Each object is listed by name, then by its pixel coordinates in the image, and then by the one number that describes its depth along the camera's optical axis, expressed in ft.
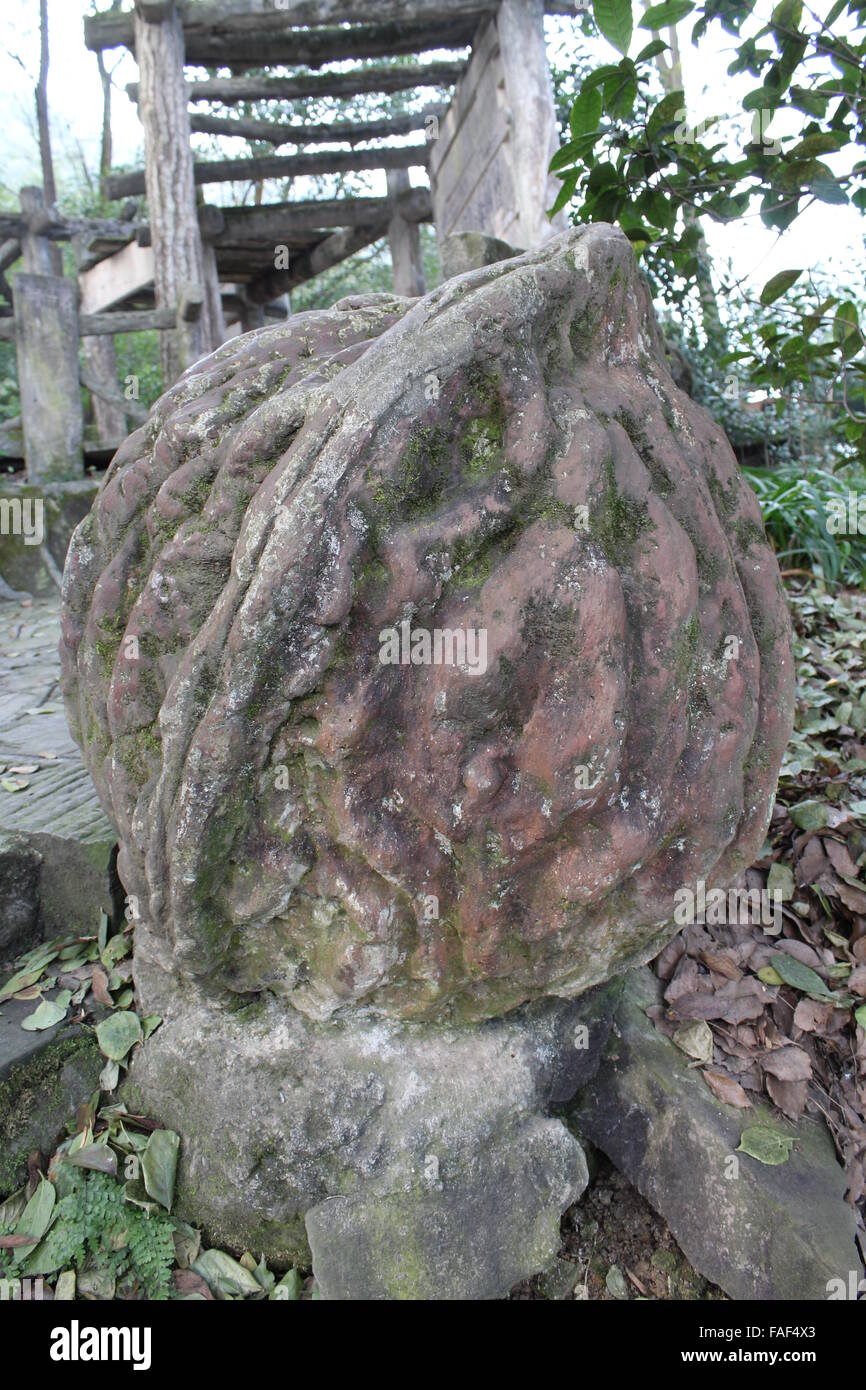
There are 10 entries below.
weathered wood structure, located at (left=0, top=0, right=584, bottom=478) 16.58
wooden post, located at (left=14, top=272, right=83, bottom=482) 18.57
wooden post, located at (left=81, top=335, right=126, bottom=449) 25.00
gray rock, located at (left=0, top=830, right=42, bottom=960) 7.25
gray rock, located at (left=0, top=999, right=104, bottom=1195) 5.92
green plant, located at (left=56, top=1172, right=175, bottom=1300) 5.45
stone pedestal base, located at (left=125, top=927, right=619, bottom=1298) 5.27
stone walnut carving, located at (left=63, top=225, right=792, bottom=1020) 4.58
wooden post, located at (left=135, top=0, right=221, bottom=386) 17.65
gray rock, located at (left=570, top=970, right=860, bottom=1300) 5.24
